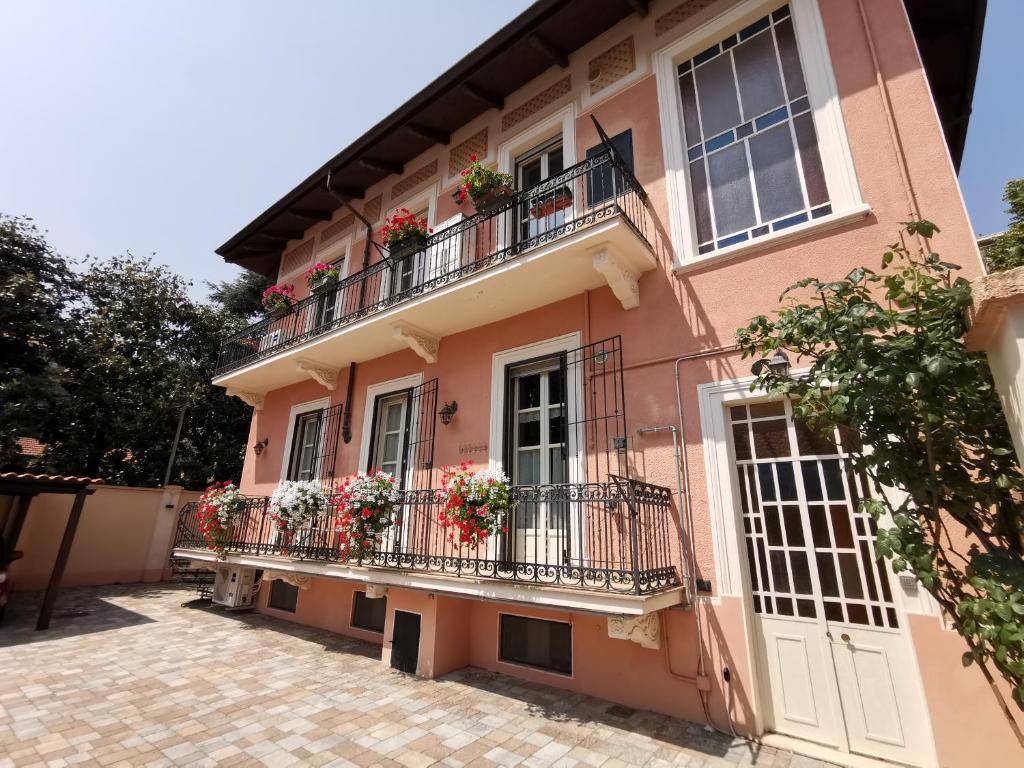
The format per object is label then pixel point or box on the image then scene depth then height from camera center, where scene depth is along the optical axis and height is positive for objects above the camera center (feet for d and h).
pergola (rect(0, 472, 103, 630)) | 23.49 +0.48
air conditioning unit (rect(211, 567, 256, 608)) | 28.43 -4.37
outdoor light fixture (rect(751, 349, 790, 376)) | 13.09 +4.64
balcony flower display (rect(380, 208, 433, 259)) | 23.41 +14.11
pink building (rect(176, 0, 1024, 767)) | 12.35 +5.78
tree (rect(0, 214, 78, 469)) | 37.06 +15.84
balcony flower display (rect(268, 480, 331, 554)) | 22.00 +0.53
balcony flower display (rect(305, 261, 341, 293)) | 28.98 +14.98
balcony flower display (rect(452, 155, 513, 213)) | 20.89 +14.76
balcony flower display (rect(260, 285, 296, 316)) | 30.07 +13.96
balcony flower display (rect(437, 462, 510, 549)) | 15.21 +0.46
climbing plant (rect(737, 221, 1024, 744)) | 7.22 +1.78
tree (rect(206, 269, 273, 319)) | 61.77 +28.60
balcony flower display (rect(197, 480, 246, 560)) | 26.04 -0.08
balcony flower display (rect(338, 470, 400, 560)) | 18.38 +0.17
